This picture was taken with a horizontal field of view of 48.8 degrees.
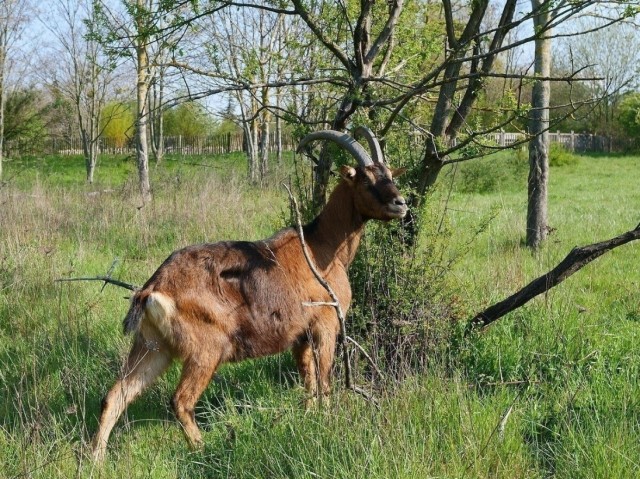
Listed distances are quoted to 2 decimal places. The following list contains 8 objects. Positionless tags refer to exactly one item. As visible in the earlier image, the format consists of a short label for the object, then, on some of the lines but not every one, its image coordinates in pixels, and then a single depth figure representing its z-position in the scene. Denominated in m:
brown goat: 4.29
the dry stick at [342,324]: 3.41
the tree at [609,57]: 37.97
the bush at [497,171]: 18.08
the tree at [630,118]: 39.31
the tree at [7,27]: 17.58
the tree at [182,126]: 41.72
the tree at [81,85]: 19.30
